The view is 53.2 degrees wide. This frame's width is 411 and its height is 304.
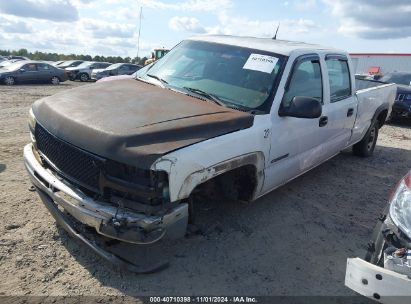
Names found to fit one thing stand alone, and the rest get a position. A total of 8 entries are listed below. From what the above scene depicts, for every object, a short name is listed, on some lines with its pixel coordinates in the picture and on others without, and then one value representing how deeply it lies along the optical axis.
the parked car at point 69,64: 32.53
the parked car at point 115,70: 27.21
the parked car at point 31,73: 20.56
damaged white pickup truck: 2.86
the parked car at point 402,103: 11.33
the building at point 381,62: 30.81
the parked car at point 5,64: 23.09
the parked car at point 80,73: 28.27
